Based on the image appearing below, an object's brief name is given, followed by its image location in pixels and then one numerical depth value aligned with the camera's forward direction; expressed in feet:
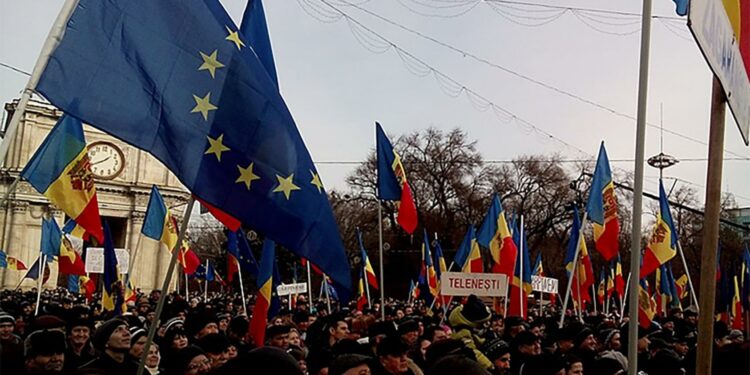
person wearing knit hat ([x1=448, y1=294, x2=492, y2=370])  28.81
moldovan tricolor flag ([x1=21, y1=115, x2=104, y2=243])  23.79
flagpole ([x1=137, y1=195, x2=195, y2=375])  12.54
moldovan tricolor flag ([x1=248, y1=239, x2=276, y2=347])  26.30
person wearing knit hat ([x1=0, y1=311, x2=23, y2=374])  17.29
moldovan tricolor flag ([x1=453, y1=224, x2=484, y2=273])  50.19
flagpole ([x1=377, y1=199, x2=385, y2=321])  30.91
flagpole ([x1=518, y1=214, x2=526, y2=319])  41.81
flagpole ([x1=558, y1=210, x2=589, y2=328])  34.17
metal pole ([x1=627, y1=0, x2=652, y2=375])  13.20
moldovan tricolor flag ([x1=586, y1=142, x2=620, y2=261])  38.04
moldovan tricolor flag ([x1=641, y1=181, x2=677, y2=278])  42.04
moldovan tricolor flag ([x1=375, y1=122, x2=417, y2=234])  36.45
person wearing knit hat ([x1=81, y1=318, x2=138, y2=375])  17.89
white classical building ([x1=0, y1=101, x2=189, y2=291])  146.41
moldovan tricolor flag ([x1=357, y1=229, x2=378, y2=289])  57.79
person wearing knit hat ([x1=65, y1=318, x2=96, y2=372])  21.63
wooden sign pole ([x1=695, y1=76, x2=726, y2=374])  9.84
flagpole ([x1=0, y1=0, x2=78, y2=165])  10.55
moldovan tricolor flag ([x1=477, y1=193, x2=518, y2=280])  44.60
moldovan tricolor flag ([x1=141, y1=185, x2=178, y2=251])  48.16
